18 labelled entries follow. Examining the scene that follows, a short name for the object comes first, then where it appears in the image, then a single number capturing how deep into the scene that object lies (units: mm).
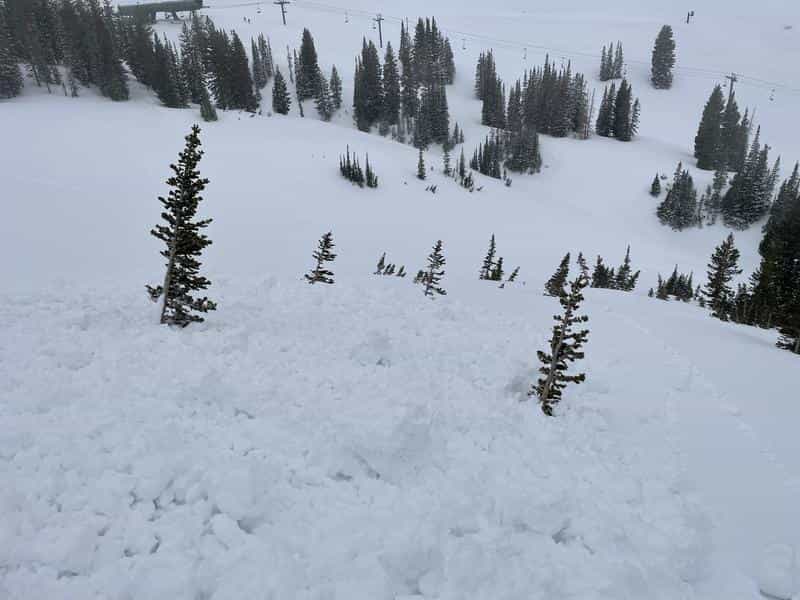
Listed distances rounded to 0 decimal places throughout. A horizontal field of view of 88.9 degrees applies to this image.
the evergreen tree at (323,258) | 19969
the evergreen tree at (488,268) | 34500
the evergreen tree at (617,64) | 118938
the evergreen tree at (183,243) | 11422
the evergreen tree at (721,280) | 32969
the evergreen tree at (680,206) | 65750
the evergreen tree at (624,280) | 40500
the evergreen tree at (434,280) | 19411
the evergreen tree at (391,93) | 88812
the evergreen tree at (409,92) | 90006
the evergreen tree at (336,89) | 89688
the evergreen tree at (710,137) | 78375
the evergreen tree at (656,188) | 69500
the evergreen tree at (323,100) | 85688
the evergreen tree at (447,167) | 63812
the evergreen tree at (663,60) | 109625
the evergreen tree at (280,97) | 78438
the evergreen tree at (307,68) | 87062
